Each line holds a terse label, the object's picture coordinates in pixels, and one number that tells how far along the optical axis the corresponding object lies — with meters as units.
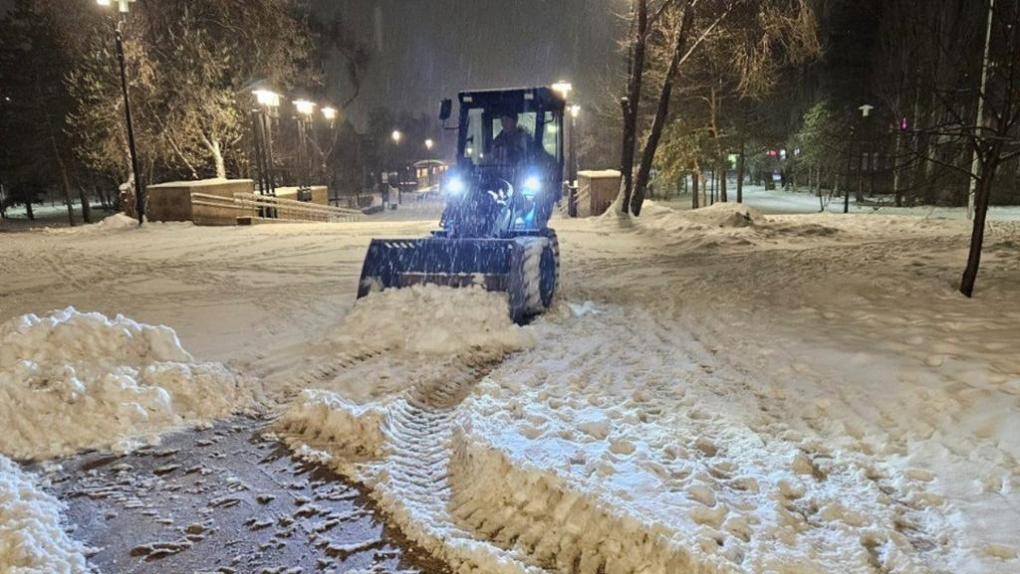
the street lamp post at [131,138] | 18.14
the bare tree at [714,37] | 19.83
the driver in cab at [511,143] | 10.22
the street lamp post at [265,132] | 24.13
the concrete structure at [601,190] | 25.55
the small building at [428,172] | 61.09
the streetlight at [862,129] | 24.67
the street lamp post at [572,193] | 23.48
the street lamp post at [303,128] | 27.43
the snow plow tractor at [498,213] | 8.50
